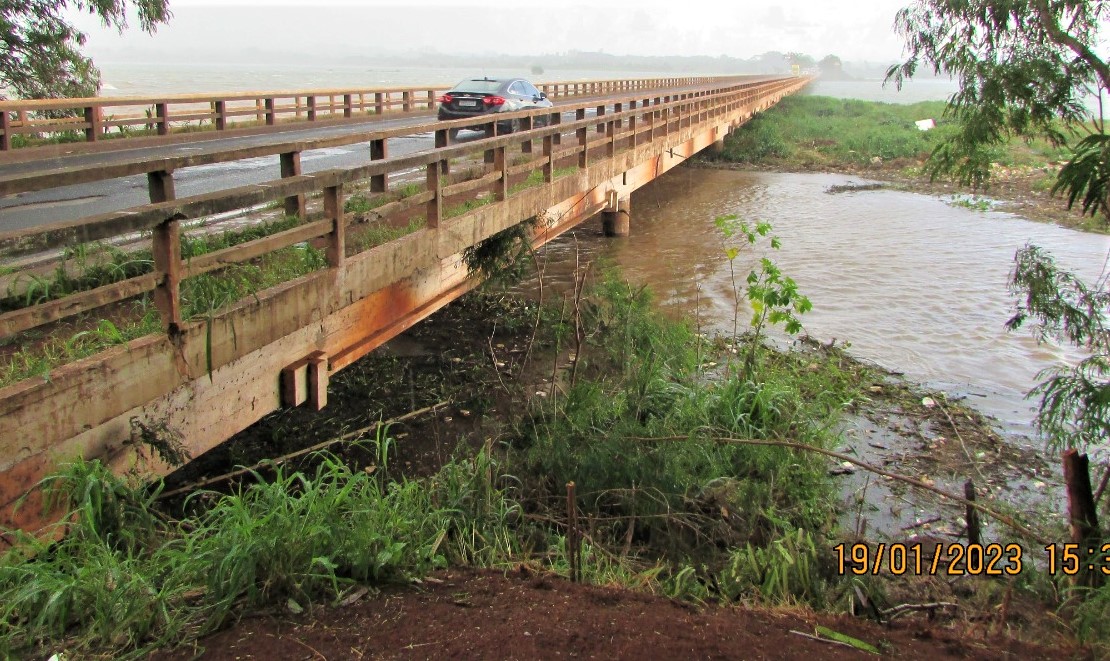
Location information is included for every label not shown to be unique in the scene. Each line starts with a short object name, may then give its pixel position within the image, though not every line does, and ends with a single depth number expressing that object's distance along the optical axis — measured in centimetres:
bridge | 483
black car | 2131
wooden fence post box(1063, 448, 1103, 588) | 498
